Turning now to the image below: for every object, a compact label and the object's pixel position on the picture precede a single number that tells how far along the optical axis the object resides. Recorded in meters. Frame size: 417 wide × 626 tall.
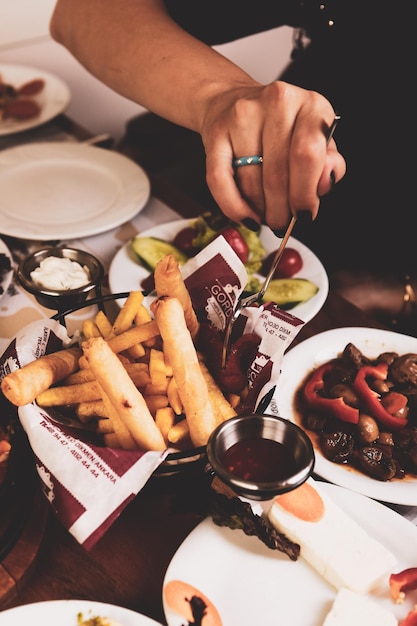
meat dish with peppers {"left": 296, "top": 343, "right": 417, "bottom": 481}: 1.26
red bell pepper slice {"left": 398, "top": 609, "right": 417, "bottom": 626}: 0.94
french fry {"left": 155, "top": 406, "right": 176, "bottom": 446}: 1.05
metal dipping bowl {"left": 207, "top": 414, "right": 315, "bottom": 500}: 0.87
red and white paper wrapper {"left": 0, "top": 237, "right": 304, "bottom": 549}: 0.95
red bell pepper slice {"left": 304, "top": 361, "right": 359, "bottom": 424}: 1.34
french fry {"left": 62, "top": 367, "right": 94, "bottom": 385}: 1.12
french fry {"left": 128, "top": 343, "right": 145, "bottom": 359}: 1.16
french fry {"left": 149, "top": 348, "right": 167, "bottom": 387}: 1.08
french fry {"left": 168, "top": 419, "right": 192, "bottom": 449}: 1.04
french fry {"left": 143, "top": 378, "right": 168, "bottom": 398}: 1.09
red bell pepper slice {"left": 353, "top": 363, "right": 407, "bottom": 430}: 1.34
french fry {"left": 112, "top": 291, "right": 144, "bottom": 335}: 1.21
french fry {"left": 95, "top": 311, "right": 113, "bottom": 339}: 1.23
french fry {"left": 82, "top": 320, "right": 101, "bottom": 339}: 1.21
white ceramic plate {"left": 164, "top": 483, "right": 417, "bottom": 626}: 0.96
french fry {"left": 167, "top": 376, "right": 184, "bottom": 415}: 1.07
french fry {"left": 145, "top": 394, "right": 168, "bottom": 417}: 1.09
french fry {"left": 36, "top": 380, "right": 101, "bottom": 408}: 1.06
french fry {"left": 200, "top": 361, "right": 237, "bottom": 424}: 1.08
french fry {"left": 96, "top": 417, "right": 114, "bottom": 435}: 1.05
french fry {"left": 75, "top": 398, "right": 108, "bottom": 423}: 1.06
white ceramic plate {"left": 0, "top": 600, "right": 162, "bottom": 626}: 0.91
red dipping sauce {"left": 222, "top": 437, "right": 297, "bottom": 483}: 0.94
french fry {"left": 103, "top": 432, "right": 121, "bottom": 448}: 1.05
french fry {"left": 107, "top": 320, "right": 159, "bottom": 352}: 1.13
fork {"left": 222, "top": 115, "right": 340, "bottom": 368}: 1.19
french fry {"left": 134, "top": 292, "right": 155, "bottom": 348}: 1.22
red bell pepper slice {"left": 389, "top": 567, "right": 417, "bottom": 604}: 0.99
